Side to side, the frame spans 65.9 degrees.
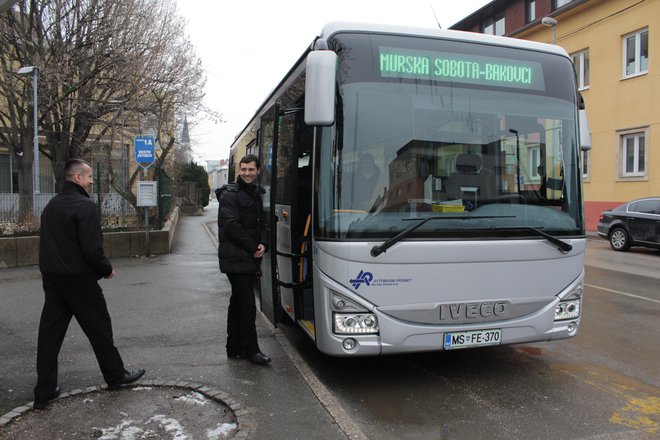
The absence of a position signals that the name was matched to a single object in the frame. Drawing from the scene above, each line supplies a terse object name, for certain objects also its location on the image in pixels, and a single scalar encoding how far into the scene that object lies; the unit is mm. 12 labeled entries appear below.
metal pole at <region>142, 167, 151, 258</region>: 12758
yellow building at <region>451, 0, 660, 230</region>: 19547
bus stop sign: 12773
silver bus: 3920
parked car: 13844
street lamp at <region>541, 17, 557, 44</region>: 22219
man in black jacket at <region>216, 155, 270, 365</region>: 4707
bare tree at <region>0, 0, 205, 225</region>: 16312
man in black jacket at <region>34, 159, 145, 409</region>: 3939
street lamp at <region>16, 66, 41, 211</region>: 14852
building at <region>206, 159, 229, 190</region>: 100275
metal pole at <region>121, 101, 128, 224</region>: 13789
